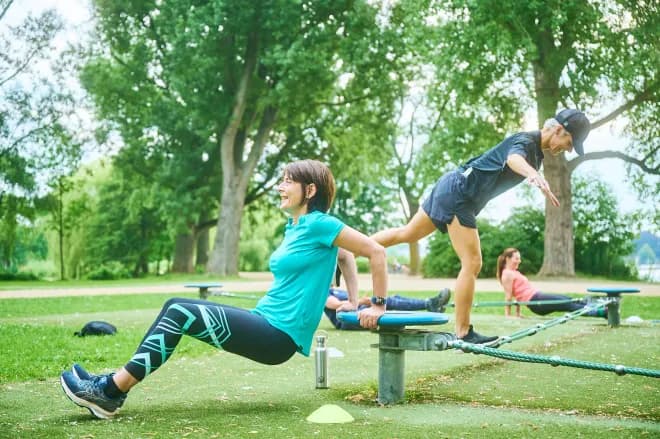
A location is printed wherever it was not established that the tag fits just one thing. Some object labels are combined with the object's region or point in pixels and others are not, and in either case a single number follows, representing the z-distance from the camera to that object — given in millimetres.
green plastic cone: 4094
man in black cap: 6043
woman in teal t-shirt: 4156
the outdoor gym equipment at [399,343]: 4492
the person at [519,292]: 11461
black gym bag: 9242
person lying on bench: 9789
